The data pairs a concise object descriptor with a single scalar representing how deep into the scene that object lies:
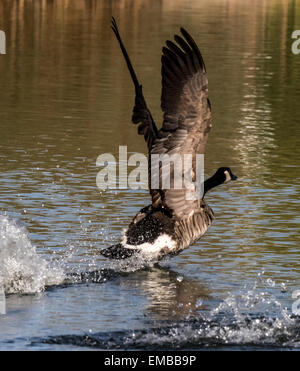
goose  10.41
